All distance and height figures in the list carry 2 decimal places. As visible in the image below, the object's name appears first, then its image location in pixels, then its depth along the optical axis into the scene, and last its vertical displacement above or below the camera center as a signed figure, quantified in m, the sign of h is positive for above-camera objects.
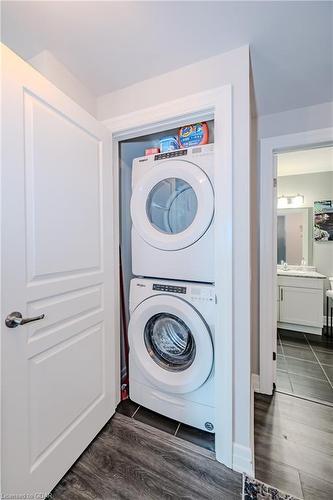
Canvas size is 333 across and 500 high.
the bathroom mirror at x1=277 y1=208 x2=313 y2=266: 3.41 +0.17
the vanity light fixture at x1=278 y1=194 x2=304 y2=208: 3.44 +0.72
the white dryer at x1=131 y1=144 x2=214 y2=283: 1.30 +0.22
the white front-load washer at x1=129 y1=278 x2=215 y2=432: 1.29 -0.71
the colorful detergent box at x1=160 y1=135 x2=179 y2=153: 1.51 +0.72
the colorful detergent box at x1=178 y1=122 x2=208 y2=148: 1.42 +0.75
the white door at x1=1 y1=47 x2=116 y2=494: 0.86 -0.15
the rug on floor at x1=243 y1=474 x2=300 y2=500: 1.03 -1.20
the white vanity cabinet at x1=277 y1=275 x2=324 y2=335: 2.91 -0.81
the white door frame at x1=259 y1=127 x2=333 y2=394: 1.80 -0.11
